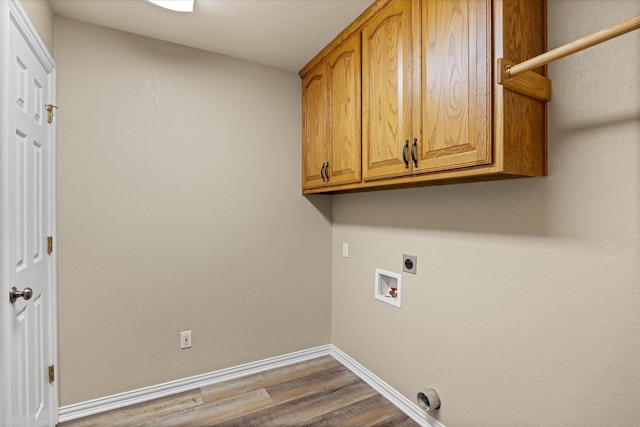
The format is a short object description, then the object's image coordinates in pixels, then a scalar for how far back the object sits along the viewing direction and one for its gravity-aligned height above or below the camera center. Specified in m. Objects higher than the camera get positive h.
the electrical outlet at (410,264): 1.94 -0.32
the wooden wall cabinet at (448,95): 1.20 +0.54
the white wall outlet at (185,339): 2.24 -0.90
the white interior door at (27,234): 1.21 -0.10
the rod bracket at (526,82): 1.15 +0.50
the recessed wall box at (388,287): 2.07 -0.52
